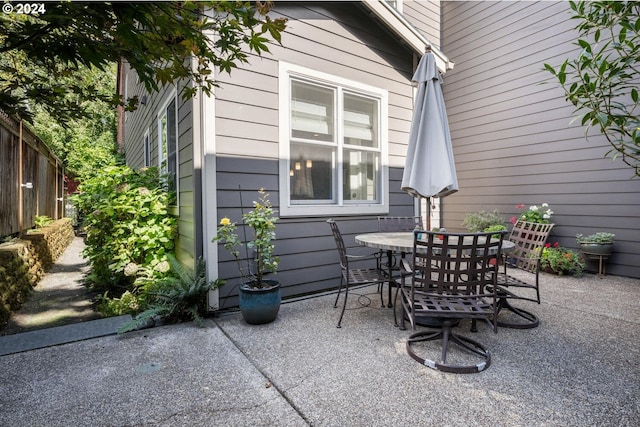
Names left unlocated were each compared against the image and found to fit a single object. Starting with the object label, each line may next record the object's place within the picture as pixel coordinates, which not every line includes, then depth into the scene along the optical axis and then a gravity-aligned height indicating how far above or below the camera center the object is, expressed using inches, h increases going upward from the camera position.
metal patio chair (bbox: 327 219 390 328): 120.5 -23.8
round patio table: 106.3 -9.5
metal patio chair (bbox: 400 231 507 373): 87.1 -22.0
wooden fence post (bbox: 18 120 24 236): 179.6 +17.0
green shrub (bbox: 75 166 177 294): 161.3 -1.6
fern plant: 123.3 -31.2
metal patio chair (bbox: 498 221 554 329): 118.5 -21.0
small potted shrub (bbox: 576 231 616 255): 186.9 -16.4
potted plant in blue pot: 121.0 -19.1
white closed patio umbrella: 124.1 +28.2
